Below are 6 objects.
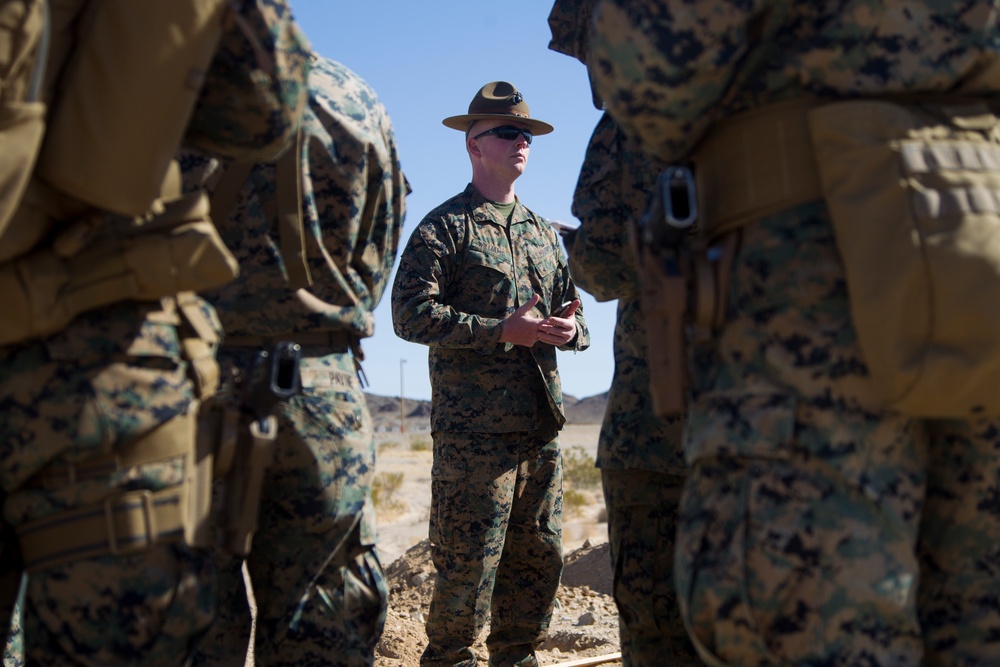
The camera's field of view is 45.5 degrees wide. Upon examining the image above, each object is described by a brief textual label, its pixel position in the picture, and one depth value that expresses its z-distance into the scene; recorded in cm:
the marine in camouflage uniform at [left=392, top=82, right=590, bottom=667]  540
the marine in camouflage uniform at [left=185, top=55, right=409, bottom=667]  331
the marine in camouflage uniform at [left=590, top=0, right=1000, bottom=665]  246
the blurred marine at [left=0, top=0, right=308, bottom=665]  259
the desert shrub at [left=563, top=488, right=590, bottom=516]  1641
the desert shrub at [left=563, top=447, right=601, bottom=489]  2056
